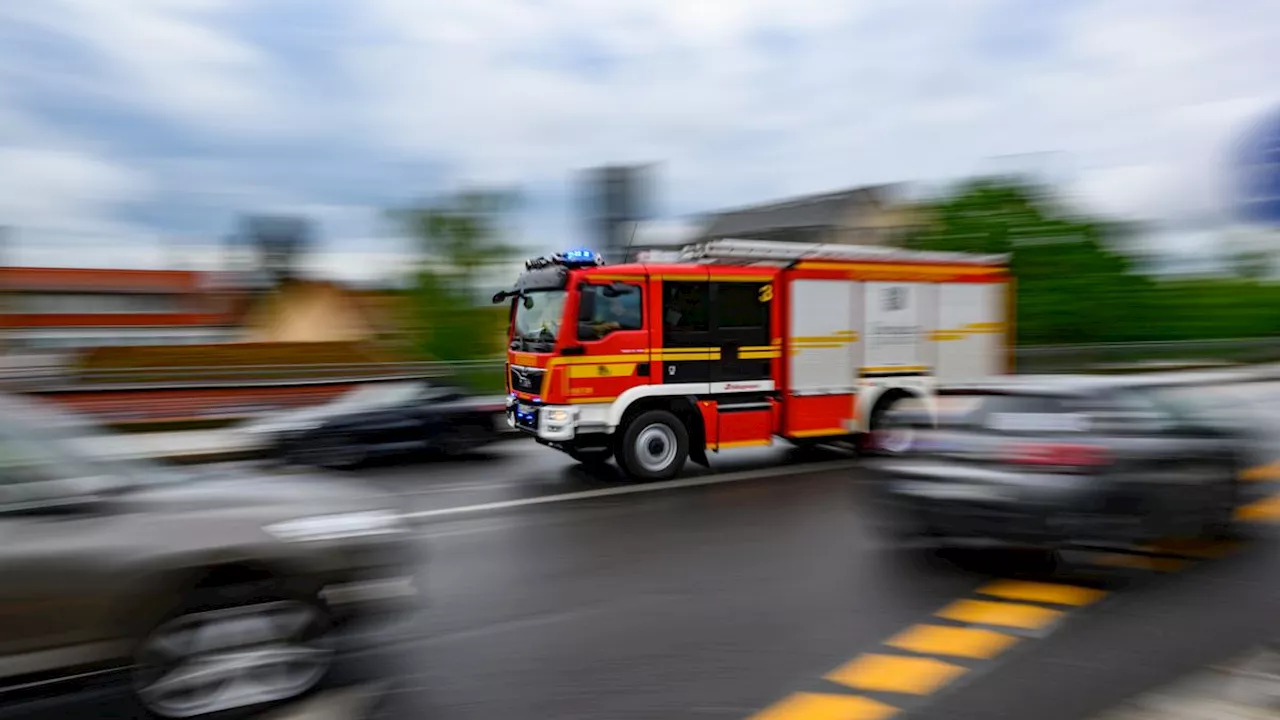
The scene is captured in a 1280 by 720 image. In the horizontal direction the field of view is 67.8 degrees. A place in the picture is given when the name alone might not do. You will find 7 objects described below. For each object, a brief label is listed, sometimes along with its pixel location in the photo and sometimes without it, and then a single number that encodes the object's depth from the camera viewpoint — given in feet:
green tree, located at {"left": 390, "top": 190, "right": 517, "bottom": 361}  92.22
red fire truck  34.61
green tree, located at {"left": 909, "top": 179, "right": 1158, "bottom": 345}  131.64
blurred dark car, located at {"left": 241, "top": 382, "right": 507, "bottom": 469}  40.50
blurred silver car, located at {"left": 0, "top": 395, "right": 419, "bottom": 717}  12.39
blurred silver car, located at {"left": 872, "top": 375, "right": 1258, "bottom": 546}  19.57
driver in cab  34.55
